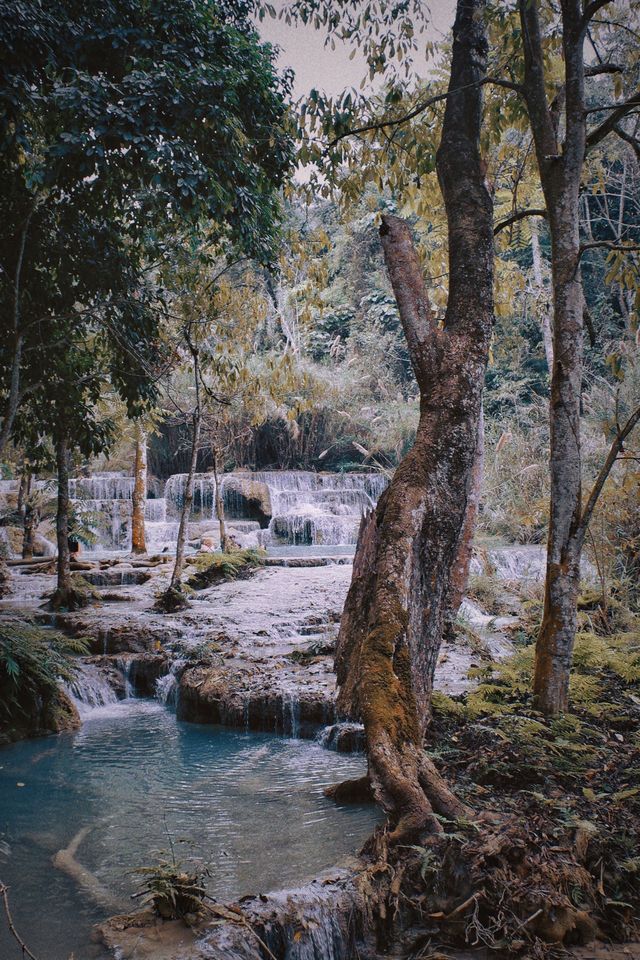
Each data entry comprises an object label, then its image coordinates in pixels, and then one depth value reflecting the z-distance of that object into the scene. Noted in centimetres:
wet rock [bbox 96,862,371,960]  265
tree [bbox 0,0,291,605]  530
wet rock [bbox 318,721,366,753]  588
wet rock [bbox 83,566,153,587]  1352
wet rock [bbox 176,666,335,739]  638
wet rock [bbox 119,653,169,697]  789
